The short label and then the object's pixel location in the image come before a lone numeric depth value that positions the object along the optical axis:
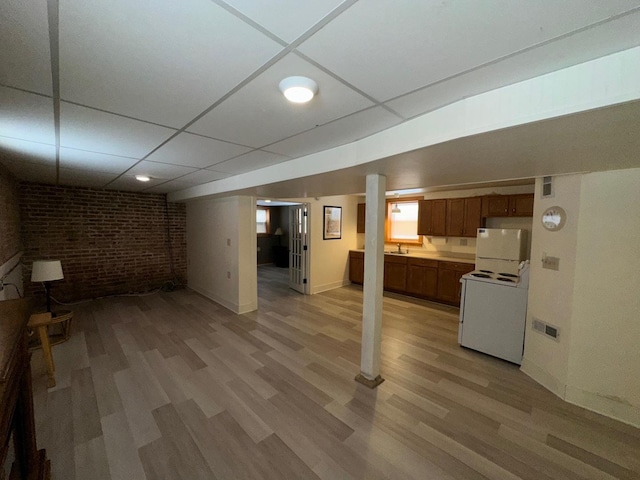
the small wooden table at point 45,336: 2.41
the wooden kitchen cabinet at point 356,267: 6.22
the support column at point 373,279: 2.39
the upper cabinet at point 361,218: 6.38
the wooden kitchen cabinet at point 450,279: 4.57
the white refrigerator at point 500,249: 3.83
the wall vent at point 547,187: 2.52
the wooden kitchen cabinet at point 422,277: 4.93
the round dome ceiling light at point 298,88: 1.19
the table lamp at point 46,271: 3.09
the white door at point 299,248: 5.62
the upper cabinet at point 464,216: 4.61
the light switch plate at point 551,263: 2.45
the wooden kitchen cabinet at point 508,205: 4.06
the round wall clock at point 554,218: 2.40
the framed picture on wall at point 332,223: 5.82
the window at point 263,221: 9.07
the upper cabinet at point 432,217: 5.05
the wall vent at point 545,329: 2.43
